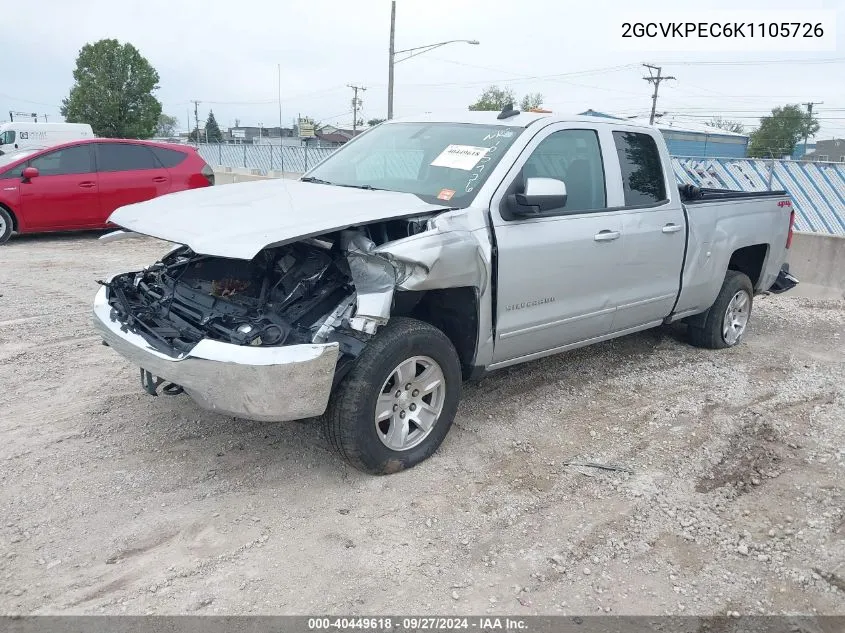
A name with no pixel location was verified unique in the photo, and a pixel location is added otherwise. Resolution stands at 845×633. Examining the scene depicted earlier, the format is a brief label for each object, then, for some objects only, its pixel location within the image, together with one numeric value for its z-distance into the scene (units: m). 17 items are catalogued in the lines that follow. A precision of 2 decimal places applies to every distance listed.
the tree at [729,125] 80.44
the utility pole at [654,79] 56.28
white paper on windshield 4.33
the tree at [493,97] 86.64
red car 10.36
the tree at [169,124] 103.90
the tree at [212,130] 80.54
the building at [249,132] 81.61
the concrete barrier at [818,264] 8.58
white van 26.66
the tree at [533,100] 76.31
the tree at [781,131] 59.44
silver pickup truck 3.43
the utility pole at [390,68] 27.41
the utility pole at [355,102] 55.06
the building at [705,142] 44.81
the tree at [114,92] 49.75
